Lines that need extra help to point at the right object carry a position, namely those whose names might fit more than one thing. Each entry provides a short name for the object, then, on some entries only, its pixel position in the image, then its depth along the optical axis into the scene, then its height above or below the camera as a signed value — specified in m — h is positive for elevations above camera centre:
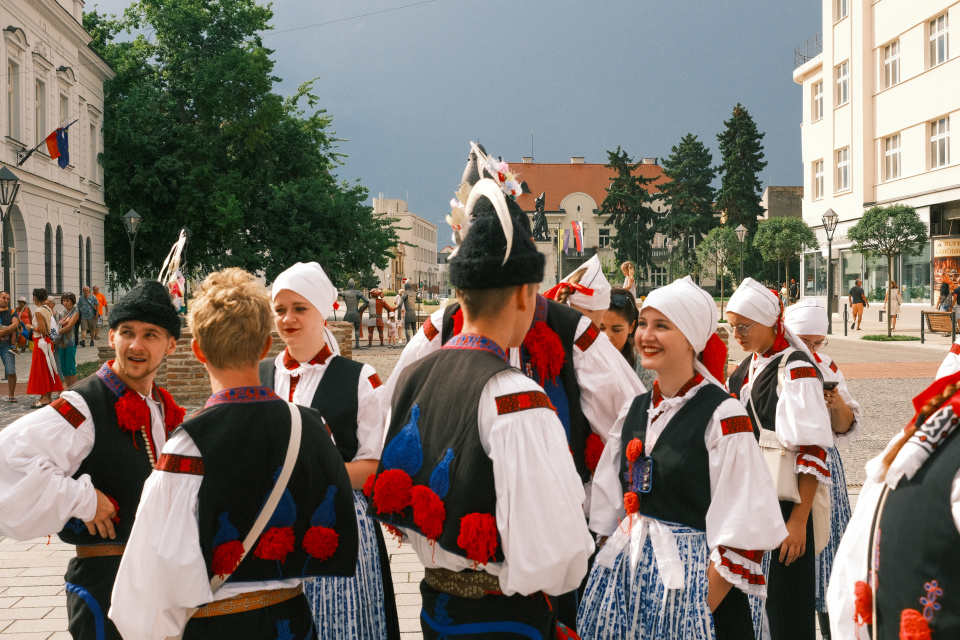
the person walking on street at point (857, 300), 30.48 +0.66
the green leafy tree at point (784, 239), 39.47 +3.85
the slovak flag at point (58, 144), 24.56 +5.48
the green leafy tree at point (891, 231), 26.36 +2.78
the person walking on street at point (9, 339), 14.12 -0.25
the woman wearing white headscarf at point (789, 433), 3.65 -0.51
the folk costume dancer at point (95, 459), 2.59 -0.45
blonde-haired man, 2.12 -0.51
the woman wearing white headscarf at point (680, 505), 2.64 -0.62
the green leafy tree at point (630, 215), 77.69 +9.89
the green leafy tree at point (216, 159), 34.00 +7.09
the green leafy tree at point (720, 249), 50.41 +4.26
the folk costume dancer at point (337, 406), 3.01 -0.34
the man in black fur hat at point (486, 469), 2.01 -0.37
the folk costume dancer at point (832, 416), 4.03 -0.51
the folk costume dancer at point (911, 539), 1.56 -0.44
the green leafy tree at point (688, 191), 77.12 +12.17
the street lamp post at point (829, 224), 27.78 +3.20
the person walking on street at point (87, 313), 23.94 +0.33
